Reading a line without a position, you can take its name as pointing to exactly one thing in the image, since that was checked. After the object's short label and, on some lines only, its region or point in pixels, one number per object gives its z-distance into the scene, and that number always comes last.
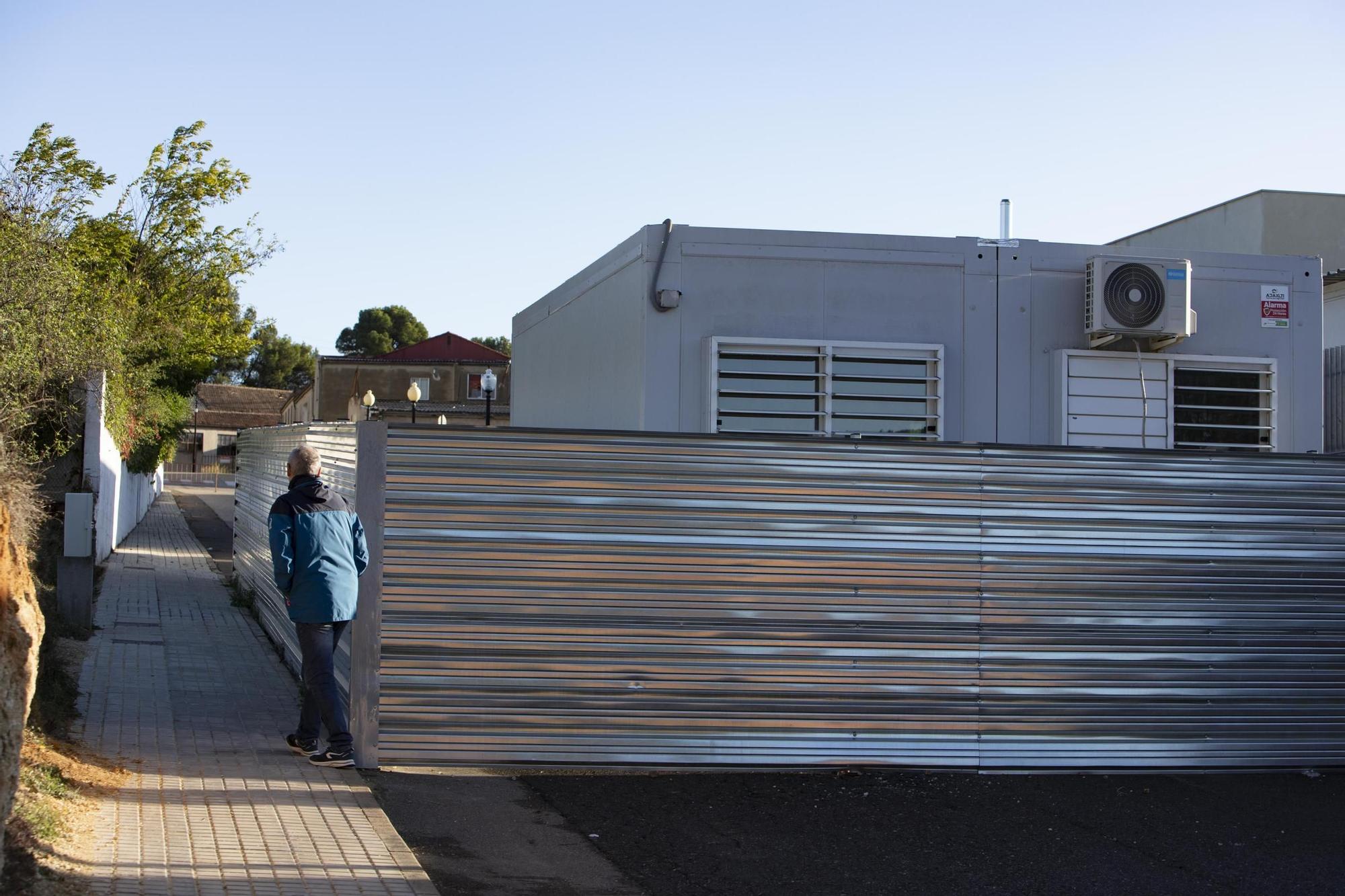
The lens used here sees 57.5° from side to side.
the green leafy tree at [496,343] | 114.44
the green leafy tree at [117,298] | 12.34
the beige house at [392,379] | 61.34
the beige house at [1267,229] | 24.59
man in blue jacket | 6.52
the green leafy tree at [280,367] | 107.56
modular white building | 8.70
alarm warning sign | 9.56
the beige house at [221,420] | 72.56
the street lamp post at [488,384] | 27.20
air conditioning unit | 8.88
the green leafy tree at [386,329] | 106.39
